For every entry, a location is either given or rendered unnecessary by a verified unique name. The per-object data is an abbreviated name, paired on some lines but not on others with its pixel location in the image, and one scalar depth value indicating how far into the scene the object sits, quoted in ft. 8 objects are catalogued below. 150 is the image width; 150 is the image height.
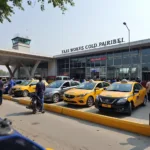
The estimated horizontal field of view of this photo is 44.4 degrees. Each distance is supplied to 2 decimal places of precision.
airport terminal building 89.97
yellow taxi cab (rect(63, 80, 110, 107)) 32.45
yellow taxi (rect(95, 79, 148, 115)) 25.75
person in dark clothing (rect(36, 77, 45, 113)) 29.22
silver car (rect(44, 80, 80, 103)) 37.99
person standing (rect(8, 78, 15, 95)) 52.88
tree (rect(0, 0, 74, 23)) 23.11
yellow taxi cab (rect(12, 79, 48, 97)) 48.62
